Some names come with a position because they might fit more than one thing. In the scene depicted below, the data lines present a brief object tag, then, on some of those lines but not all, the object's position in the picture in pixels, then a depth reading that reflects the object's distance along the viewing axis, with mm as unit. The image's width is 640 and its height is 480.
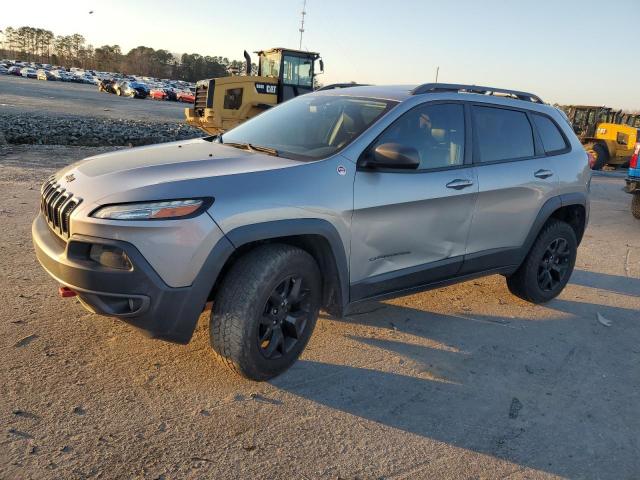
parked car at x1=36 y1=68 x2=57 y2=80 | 74962
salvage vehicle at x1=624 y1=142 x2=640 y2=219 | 9953
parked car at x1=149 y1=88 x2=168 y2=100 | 55312
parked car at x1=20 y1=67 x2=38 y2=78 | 76312
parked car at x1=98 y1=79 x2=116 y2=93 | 56688
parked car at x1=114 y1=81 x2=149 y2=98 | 53594
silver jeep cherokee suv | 2842
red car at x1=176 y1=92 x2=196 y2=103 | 54709
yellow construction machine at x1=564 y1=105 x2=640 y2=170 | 19906
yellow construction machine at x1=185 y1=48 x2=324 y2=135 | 16281
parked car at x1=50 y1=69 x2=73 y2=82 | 78375
